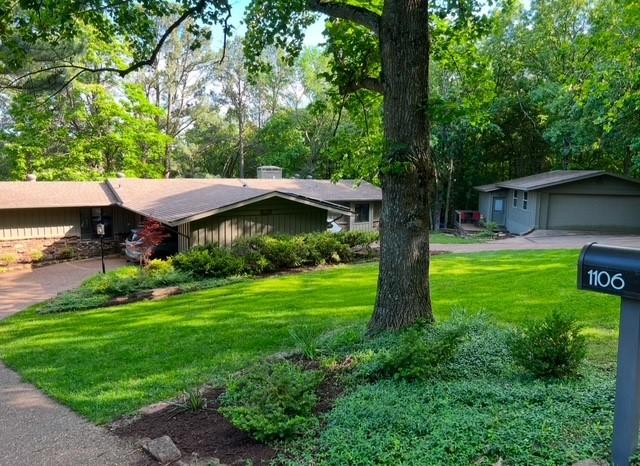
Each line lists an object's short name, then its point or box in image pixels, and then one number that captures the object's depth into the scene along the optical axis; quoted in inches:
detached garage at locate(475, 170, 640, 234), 869.8
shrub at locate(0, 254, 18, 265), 652.1
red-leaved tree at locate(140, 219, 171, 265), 529.3
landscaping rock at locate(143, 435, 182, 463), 134.4
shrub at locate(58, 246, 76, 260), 715.1
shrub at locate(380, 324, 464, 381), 154.7
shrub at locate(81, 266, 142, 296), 459.2
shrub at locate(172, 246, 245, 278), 525.7
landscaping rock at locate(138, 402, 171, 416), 173.8
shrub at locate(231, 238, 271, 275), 549.3
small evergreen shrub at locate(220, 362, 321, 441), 132.0
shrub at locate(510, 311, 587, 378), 146.6
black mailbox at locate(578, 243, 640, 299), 89.2
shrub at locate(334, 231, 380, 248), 642.2
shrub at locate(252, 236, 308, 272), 563.5
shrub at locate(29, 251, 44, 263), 683.3
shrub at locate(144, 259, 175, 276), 506.0
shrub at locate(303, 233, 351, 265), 598.2
